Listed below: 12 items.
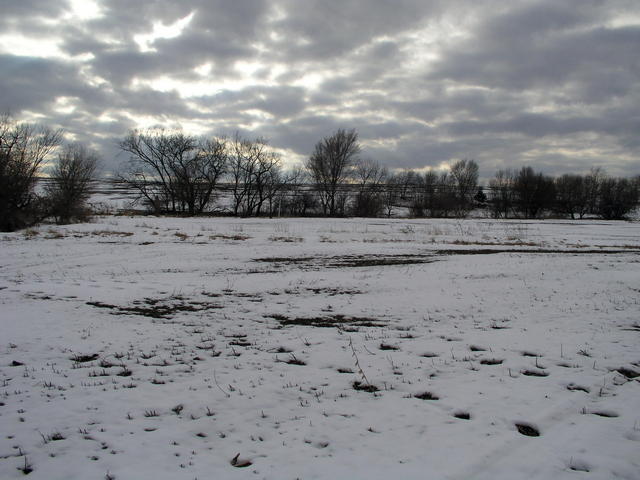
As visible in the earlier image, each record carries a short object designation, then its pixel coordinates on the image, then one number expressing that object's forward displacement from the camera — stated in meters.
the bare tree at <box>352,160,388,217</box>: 60.84
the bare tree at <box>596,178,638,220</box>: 68.81
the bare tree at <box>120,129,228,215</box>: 49.44
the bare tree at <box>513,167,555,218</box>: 72.25
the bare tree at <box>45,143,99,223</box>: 29.11
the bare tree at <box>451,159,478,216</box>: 84.71
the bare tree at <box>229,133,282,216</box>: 54.62
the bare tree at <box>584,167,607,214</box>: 72.81
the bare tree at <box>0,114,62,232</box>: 24.00
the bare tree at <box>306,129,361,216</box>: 61.72
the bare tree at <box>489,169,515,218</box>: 73.38
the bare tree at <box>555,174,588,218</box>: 72.31
